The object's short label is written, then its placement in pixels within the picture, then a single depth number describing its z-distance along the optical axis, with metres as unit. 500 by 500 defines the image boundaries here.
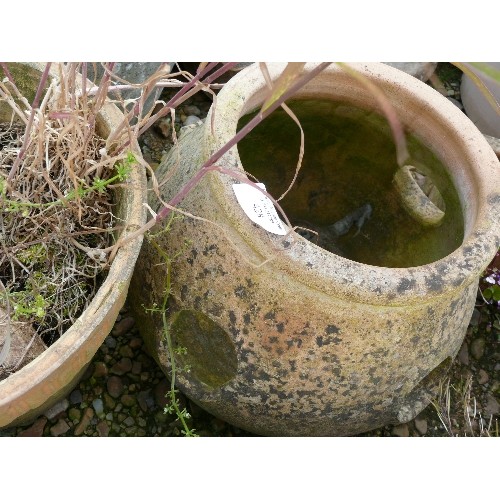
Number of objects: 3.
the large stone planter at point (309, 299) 1.20
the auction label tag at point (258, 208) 1.18
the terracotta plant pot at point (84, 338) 1.06
